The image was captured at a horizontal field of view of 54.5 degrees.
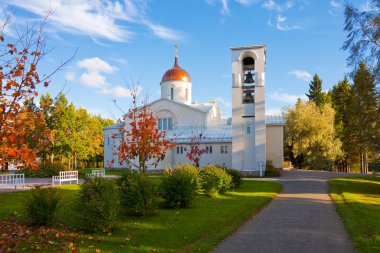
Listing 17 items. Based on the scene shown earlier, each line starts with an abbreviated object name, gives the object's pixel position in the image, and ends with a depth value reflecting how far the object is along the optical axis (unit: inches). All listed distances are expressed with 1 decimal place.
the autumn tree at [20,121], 227.6
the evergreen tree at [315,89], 2471.7
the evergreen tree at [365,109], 798.5
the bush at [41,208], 378.9
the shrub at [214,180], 667.4
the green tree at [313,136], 1780.3
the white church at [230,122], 1288.1
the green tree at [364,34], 765.3
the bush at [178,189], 533.3
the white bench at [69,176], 892.7
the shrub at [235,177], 801.6
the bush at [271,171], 1282.7
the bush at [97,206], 355.9
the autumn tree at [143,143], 717.9
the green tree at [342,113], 2003.0
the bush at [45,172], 1241.9
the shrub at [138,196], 448.5
